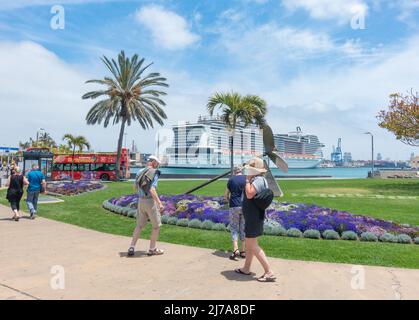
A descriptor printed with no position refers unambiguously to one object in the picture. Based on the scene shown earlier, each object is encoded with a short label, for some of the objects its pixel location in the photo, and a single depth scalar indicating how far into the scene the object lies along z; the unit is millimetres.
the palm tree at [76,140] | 35362
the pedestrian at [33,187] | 10188
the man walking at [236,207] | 6008
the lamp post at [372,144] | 45238
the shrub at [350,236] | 7273
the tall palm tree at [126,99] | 30717
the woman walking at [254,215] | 4727
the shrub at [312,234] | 7437
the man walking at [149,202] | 5898
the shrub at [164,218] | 9391
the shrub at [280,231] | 7655
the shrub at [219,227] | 8258
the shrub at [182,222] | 8883
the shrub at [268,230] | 7750
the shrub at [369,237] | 7148
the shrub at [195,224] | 8569
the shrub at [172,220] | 9141
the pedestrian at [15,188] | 10008
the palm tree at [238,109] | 16797
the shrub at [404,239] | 7041
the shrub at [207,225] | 8422
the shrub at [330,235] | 7347
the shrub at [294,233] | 7551
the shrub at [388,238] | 7070
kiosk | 22781
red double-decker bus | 32403
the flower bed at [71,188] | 18359
